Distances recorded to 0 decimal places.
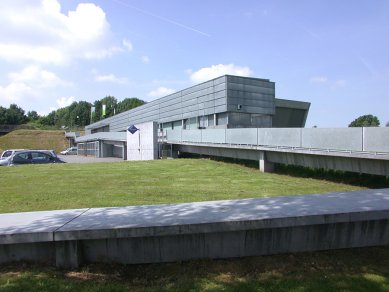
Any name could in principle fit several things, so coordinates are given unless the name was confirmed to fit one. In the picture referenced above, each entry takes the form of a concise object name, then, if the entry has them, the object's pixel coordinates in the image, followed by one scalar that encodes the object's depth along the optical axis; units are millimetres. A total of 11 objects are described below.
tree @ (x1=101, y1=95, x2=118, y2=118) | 165125
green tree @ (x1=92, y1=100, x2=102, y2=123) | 167750
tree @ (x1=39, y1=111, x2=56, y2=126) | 168850
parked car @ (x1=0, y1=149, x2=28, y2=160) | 28631
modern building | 46475
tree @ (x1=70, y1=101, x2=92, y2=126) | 171250
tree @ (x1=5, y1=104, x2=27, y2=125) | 148750
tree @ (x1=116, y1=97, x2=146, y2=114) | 157750
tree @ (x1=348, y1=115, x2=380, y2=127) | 109856
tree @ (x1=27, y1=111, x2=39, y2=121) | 184225
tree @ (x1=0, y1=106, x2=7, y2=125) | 145088
